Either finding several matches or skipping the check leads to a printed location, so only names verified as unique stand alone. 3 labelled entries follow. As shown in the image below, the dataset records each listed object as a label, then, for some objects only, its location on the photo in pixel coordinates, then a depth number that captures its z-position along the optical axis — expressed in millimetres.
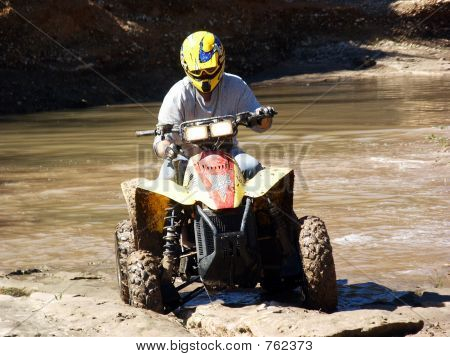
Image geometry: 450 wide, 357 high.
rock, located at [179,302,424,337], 10937
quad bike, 12250
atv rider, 13305
